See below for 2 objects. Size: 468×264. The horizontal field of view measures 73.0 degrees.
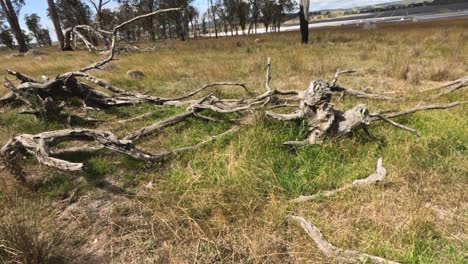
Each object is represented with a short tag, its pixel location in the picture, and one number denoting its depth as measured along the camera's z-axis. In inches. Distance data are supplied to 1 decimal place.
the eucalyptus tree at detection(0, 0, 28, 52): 777.4
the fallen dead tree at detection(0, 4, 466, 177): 144.6
